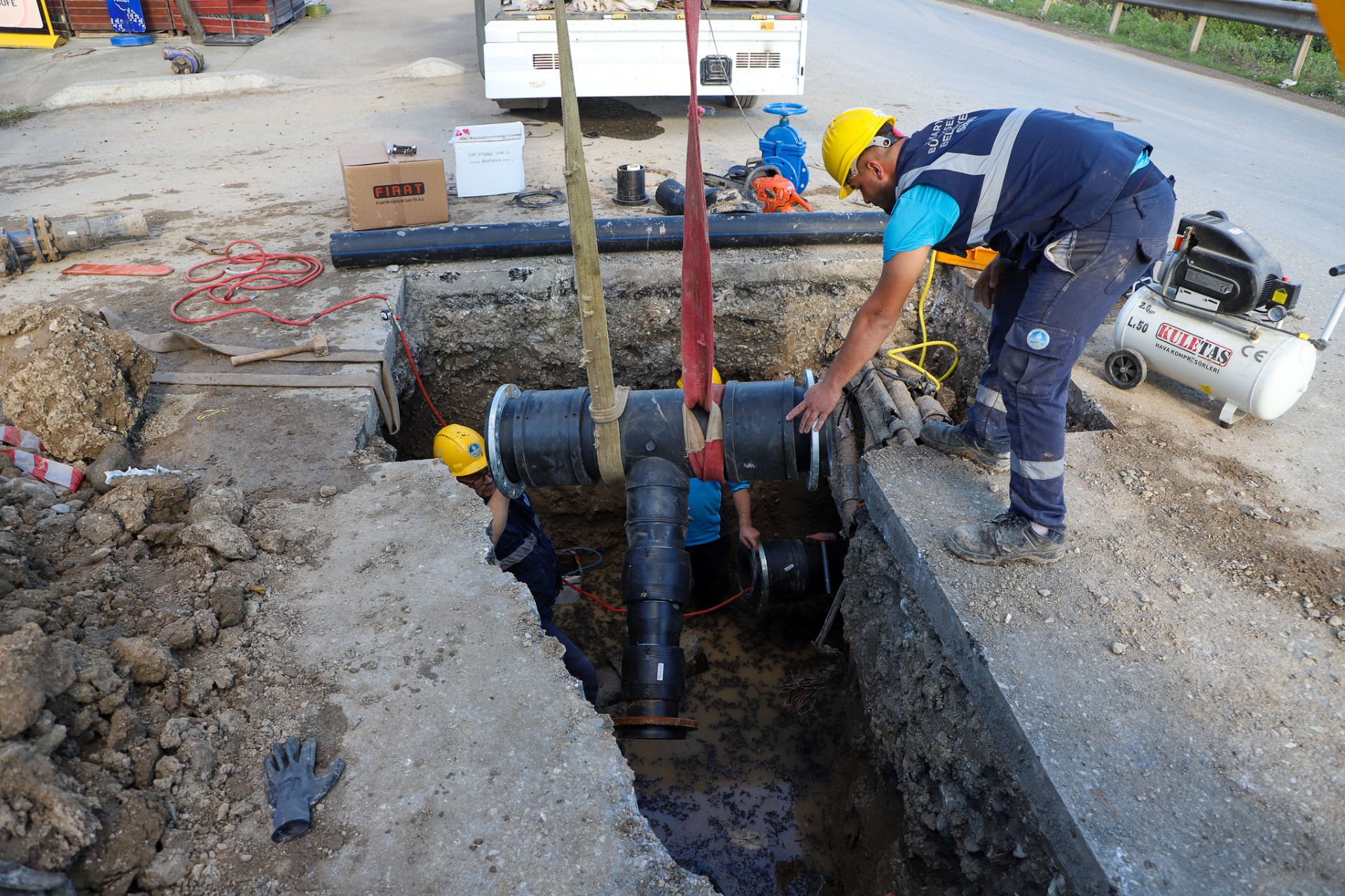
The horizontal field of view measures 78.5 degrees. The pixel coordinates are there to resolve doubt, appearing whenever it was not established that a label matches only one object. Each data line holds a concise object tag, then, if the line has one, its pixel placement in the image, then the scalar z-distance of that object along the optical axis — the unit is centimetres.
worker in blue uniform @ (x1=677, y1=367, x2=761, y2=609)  425
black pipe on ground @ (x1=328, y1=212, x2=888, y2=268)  478
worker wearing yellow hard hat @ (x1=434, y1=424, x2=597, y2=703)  368
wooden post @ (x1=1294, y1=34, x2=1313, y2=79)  1009
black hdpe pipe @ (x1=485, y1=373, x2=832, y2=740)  317
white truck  733
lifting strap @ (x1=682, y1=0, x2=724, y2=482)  264
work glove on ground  199
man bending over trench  252
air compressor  350
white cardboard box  586
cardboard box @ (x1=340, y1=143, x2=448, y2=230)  507
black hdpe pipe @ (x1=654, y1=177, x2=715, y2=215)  570
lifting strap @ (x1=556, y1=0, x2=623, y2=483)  264
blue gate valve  611
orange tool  557
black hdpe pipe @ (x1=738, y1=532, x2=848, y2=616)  405
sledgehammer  385
